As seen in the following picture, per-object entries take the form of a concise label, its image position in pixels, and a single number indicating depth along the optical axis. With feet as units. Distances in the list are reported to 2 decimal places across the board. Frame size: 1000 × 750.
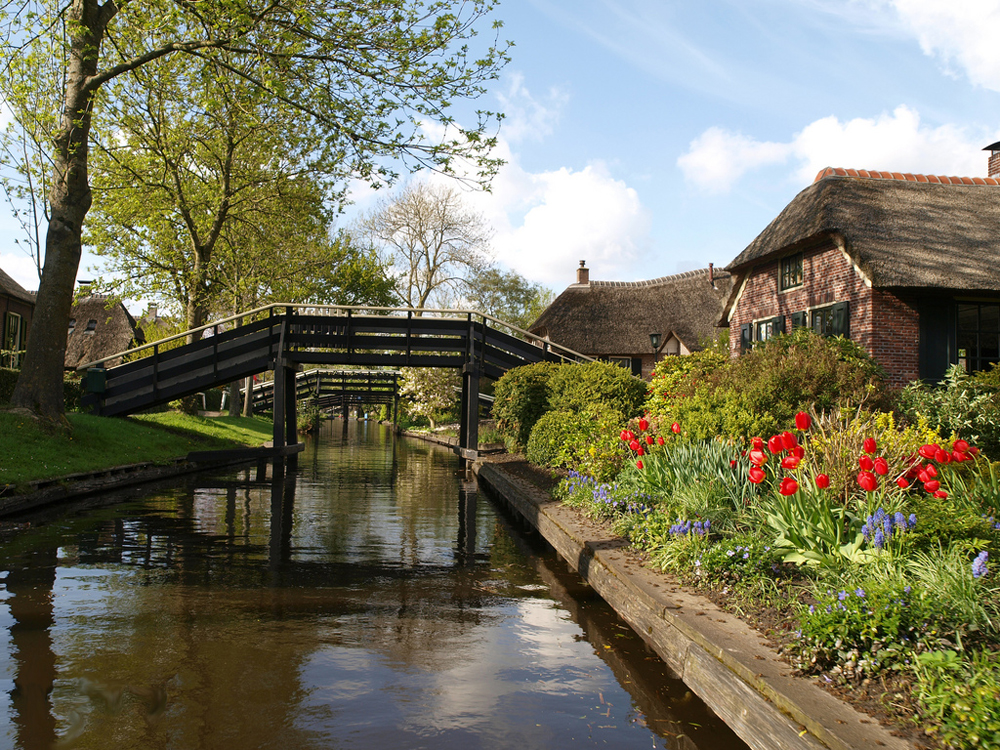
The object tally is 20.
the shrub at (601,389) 43.47
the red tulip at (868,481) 14.44
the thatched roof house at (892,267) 55.98
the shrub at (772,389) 27.71
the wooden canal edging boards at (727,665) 10.39
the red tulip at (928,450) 15.35
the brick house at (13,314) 105.91
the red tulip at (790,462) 15.67
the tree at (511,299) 217.15
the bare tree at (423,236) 148.77
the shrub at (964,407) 35.55
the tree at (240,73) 39.99
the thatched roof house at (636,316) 124.26
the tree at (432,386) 126.93
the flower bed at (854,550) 10.84
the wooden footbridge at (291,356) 60.08
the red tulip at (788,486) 14.89
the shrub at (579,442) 31.12
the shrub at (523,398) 54.13
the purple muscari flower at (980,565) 11.76
